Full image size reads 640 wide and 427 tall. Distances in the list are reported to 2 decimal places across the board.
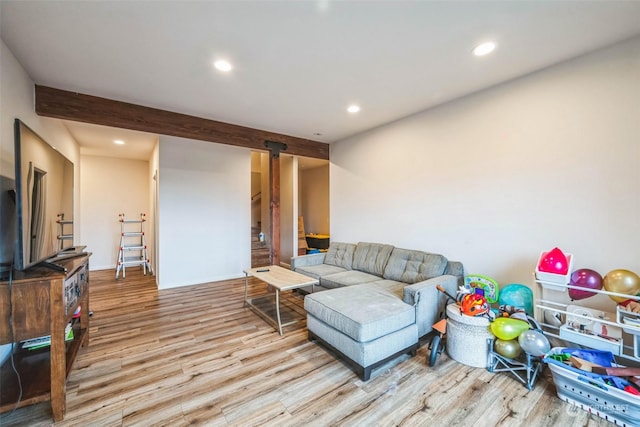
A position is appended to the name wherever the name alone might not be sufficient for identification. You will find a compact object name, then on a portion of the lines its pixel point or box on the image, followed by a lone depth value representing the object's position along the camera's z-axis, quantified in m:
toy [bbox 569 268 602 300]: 1.99
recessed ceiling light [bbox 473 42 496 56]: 2.09
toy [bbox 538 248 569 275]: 2.04
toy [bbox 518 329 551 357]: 1.88
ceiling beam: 2.80
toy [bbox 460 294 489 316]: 2.18
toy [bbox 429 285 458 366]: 2.20
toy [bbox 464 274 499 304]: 2.47
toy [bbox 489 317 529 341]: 2.05
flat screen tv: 1.59
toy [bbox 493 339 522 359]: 2.08
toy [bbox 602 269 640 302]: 1.79
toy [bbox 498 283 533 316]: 2.34
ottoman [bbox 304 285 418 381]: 2.02
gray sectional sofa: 2.06
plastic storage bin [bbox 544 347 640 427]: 1.54
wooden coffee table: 2.89
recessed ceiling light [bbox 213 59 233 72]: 2.33
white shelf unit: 1.71
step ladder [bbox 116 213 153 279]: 5.59
